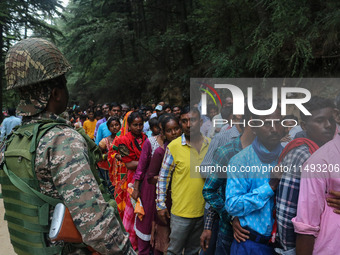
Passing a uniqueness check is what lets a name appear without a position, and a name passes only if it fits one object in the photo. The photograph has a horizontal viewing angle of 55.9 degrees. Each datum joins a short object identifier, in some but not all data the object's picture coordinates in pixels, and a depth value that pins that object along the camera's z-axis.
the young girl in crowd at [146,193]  3.88
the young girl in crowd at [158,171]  3.62
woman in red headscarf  4.32
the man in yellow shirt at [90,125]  9.35
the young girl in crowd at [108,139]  5.27
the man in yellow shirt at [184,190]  3.31
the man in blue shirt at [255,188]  2.19
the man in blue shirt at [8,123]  8.63
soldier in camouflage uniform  1.47
